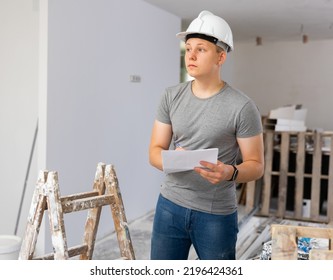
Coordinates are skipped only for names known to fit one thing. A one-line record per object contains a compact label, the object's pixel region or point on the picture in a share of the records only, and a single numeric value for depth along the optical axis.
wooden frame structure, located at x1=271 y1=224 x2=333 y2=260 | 1.30
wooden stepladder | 1.56
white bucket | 2.79
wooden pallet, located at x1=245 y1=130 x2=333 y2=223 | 5.07
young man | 1.78
